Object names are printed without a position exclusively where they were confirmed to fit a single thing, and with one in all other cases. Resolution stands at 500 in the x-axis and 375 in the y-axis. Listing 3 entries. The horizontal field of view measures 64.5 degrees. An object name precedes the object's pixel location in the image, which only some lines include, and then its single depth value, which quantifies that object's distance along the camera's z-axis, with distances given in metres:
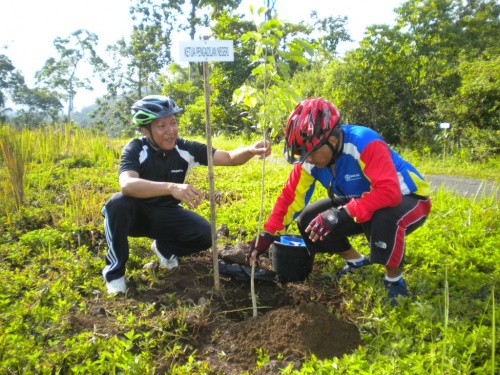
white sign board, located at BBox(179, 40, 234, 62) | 2.33
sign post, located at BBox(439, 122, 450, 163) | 9.71
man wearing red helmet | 2.46
